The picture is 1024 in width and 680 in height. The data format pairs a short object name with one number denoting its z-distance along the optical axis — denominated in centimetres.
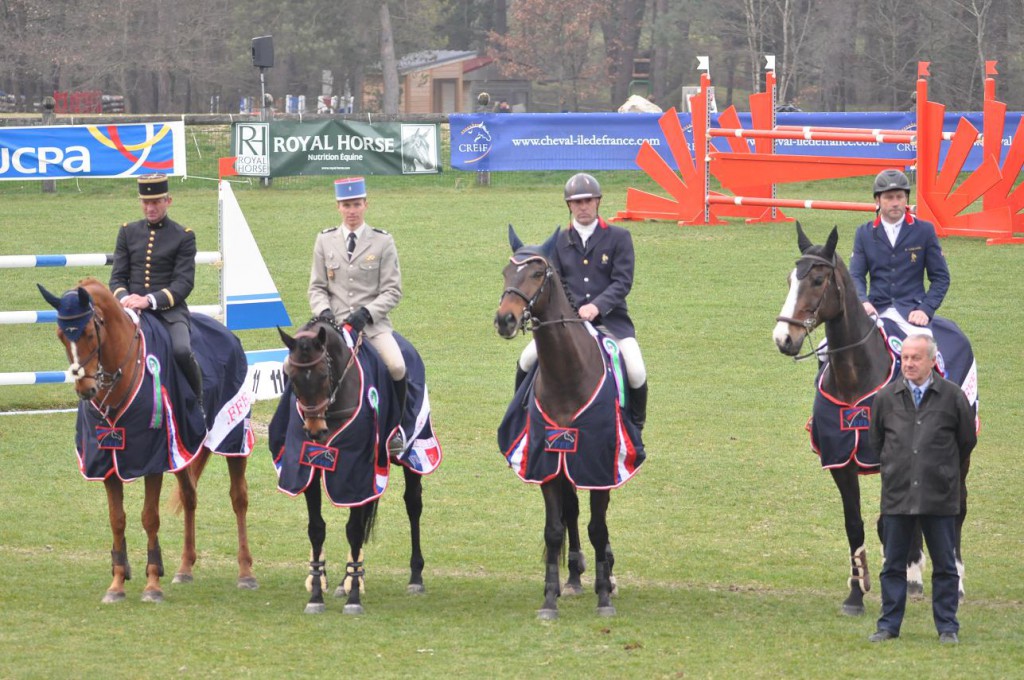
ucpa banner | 5178
